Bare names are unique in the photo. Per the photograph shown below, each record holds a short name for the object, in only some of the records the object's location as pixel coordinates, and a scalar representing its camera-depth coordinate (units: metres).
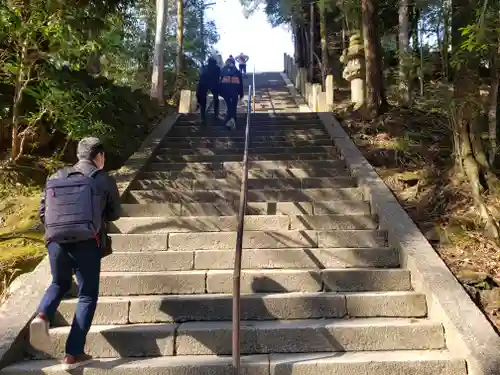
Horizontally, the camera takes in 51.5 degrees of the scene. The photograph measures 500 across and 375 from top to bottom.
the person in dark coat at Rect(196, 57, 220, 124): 10.26
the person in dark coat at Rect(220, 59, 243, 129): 10.31
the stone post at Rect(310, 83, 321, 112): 14.46
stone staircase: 3.66
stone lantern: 12.32
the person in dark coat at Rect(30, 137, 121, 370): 3.37
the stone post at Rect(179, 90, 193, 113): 13.61
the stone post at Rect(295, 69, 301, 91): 23.14
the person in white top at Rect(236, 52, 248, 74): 23.34
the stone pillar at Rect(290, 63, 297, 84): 25.45
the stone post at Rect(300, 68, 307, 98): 20.54
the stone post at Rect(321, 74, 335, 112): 13.46
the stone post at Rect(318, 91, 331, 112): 13.48
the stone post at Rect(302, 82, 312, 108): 17.35
